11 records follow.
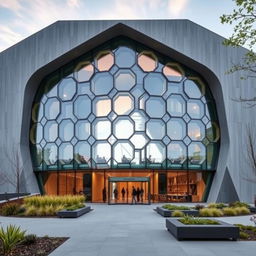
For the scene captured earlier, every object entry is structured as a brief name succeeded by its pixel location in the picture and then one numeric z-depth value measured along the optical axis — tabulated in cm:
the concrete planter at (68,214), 1353
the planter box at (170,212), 1336
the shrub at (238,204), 1651
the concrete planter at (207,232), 818
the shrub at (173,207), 1417
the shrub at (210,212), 1337
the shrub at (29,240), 742
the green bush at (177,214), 1217
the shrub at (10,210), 1458
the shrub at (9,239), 652
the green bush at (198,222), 867
